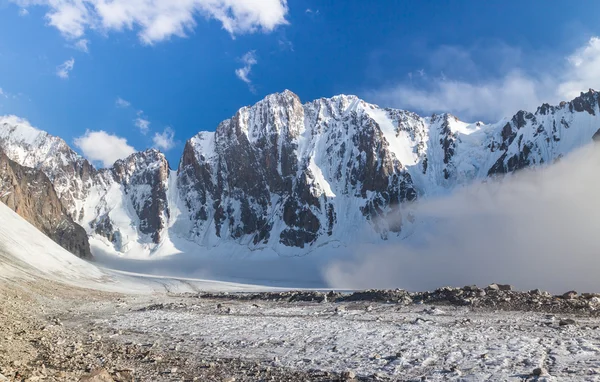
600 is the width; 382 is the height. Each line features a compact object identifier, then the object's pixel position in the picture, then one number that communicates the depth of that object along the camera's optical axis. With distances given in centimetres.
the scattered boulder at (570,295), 2131
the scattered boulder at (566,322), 1577
